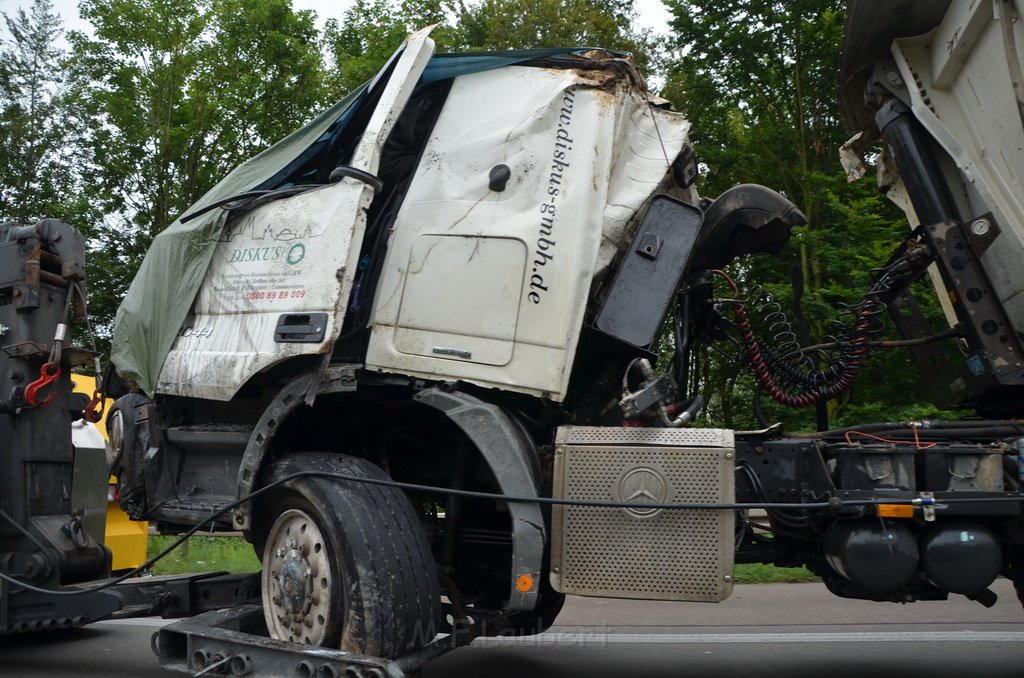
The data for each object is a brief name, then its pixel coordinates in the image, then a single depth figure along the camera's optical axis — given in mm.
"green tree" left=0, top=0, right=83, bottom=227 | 21641
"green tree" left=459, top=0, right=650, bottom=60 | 18719
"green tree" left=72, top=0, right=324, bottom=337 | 21983
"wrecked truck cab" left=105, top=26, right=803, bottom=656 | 4316
